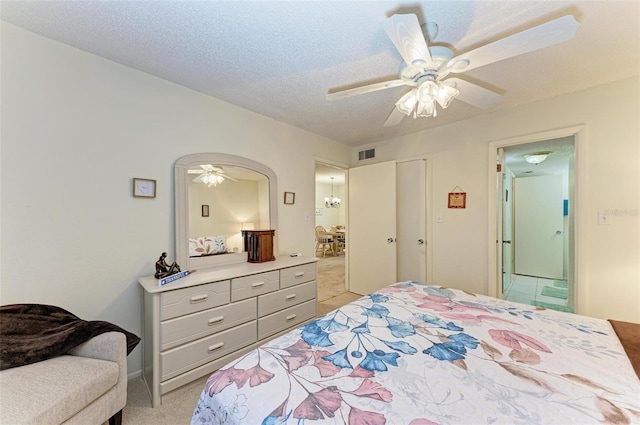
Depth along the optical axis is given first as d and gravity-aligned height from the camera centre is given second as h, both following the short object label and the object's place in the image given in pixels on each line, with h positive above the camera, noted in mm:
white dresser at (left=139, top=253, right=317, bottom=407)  1622 -834
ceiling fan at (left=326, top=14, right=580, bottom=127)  1086 +828
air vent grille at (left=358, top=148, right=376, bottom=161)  3803 +926
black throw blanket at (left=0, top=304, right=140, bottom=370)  1203 -659
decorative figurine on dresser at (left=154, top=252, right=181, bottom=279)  1807 -436
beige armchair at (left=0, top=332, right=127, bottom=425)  991 -803
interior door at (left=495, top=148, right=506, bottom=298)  2707 -133
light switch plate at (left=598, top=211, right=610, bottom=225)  2116 -72
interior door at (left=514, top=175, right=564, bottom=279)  4656 -323
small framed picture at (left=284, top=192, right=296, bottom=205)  3014 +177
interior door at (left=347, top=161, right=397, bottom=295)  3438 -240
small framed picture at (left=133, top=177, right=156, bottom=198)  1896 +200
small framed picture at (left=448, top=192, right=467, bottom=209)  2918 +135
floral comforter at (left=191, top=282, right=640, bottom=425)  709 -598
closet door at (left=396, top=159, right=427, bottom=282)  3252 -130
